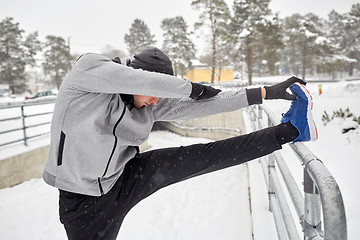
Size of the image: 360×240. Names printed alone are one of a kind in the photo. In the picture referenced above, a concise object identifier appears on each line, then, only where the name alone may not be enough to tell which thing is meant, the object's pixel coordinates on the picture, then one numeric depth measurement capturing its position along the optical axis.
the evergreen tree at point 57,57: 35.34
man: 1.49
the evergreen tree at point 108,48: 47.69
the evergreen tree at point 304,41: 24.98
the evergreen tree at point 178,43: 30.23
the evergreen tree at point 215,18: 26.38
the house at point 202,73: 34.00
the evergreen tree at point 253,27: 24.09
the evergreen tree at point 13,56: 30.69
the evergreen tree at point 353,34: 35.81
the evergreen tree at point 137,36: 35.91
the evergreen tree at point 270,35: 24.03
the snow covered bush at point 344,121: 6.24
